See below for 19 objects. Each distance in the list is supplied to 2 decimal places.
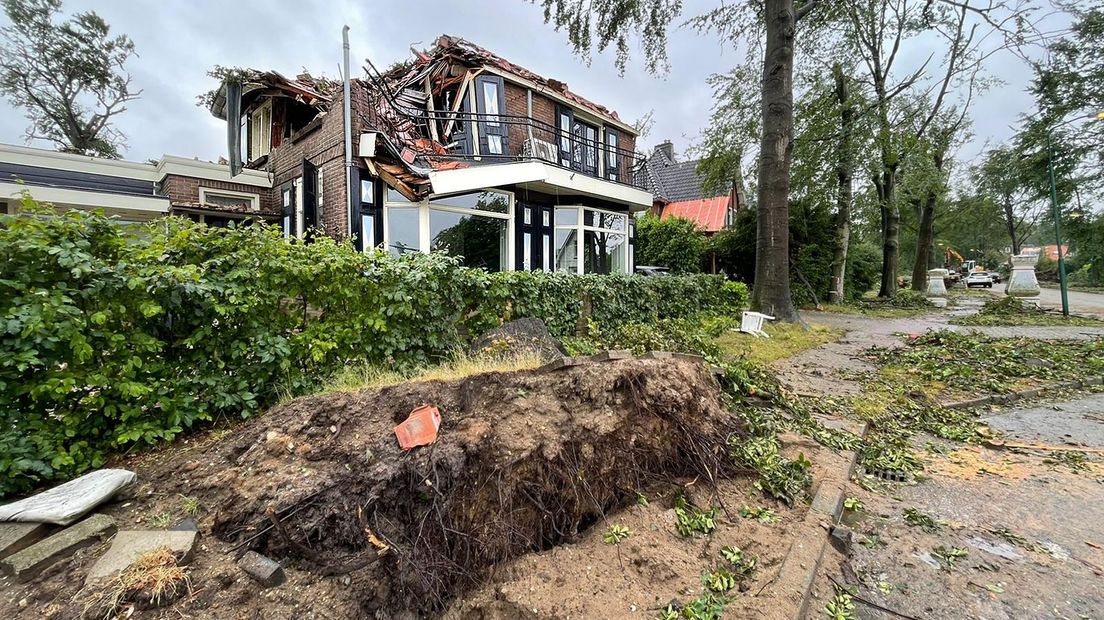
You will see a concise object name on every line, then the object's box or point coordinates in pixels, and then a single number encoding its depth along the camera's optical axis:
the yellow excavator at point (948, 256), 48.38
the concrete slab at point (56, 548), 2.02
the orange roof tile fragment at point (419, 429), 2.70
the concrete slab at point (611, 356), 3.76
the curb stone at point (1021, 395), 5.18
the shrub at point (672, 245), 20.33
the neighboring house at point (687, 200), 30.62
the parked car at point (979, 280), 35.97
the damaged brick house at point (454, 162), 9.52
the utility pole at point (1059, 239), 12.37
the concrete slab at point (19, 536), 2.11
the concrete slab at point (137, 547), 2.04
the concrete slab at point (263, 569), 2.09
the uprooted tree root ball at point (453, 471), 2.33
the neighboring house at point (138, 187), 9.62
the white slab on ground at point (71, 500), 2.25
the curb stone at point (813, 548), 2.23
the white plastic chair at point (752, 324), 9.41
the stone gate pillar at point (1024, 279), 16.06
